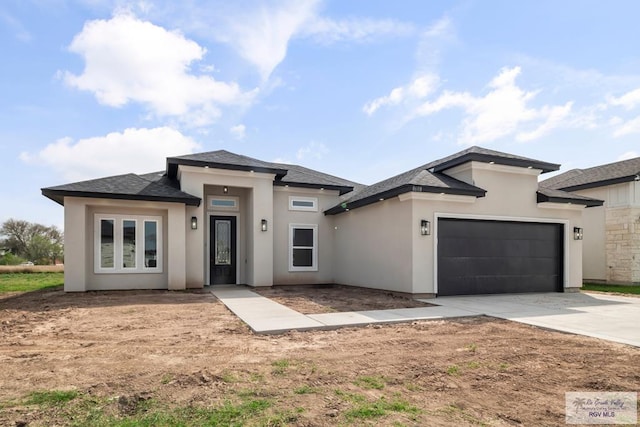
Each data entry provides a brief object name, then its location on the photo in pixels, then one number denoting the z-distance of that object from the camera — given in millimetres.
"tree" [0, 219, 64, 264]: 33562
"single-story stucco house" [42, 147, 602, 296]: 10258
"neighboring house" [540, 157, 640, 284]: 14383
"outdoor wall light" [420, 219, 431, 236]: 9805
